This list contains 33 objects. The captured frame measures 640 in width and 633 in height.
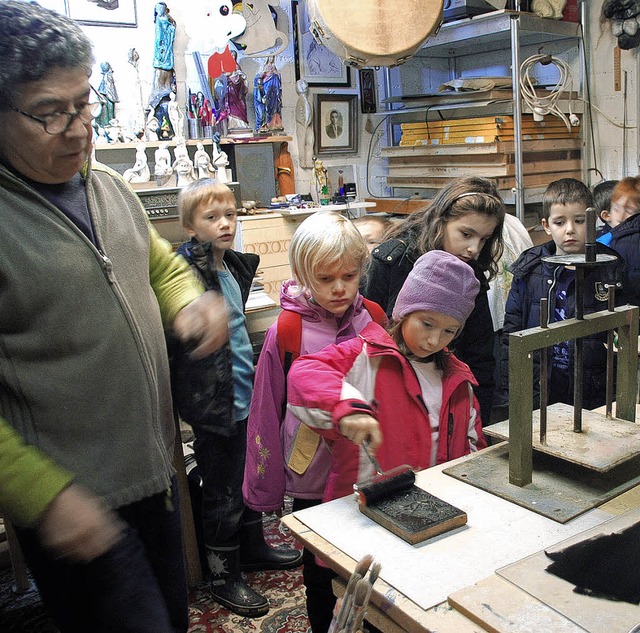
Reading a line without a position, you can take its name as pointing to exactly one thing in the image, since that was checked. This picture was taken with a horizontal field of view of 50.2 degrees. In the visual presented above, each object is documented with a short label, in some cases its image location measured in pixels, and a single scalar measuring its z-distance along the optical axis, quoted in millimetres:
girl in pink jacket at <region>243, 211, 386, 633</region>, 1827
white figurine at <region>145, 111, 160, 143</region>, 4285
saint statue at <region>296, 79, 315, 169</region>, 5102
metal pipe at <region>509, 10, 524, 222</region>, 3936
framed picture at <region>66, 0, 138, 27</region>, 4160
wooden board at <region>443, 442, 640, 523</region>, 1271
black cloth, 1005
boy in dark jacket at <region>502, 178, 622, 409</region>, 2367
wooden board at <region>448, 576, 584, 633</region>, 933
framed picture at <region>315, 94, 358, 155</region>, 5207
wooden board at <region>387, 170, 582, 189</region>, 4145
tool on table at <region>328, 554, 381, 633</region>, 999
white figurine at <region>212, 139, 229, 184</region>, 4422
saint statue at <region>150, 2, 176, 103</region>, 4352
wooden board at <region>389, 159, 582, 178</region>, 4123
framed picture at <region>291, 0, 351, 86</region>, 4980
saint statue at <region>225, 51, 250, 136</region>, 4551
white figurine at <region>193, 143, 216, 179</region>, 4371
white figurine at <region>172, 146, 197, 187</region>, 4258
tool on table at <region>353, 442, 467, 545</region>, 1179
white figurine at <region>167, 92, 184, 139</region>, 4336
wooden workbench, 964
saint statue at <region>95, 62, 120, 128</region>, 4145
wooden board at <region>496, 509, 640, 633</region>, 933
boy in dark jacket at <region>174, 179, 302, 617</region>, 2277
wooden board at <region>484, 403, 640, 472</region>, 1287
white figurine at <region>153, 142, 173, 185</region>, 4195
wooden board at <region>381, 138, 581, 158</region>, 4074
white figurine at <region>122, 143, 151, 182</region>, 4170
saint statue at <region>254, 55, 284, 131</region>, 4695
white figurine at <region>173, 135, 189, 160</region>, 4273
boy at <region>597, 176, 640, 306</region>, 2869
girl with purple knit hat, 1542
